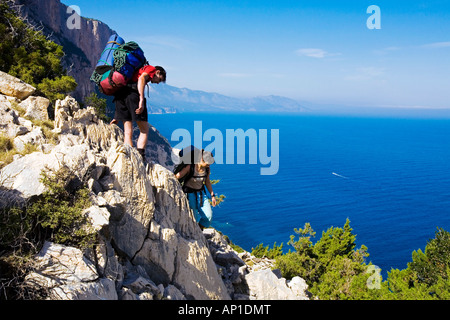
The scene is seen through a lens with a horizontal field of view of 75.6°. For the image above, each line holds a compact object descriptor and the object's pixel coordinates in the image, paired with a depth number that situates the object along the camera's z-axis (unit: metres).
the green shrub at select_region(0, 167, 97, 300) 4.52
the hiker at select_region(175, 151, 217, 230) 9.73
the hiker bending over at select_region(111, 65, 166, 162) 8.17
